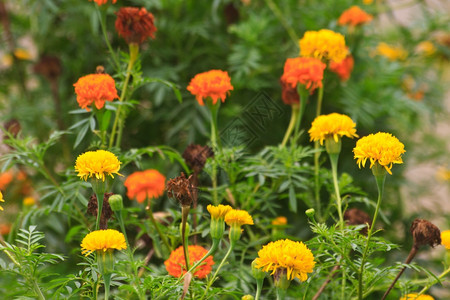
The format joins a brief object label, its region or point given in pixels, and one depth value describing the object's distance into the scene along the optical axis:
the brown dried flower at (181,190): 4.10
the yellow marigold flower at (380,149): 4.10
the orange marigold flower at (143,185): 4.28
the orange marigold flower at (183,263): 4.16
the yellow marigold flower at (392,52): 6.49
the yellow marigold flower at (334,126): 4.23
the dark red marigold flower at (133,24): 4.35
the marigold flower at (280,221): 4.40
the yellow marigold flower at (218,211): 4.11
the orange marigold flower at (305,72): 4.33
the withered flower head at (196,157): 4.32
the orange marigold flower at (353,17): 4.74
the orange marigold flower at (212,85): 4.32
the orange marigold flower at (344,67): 4.66
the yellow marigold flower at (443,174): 6.53
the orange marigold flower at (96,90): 4.22
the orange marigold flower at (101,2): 4.33
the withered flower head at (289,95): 4.44
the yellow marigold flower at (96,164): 4.08
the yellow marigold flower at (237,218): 4.11
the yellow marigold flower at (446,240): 4.21
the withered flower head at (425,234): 4.17
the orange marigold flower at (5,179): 4.74
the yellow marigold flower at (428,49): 6.38
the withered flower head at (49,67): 5.20
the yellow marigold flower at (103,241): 4.04
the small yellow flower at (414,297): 4.21
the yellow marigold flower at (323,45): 4.39
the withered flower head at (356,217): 4.34
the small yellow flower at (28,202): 4.50
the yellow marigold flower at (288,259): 4.05
